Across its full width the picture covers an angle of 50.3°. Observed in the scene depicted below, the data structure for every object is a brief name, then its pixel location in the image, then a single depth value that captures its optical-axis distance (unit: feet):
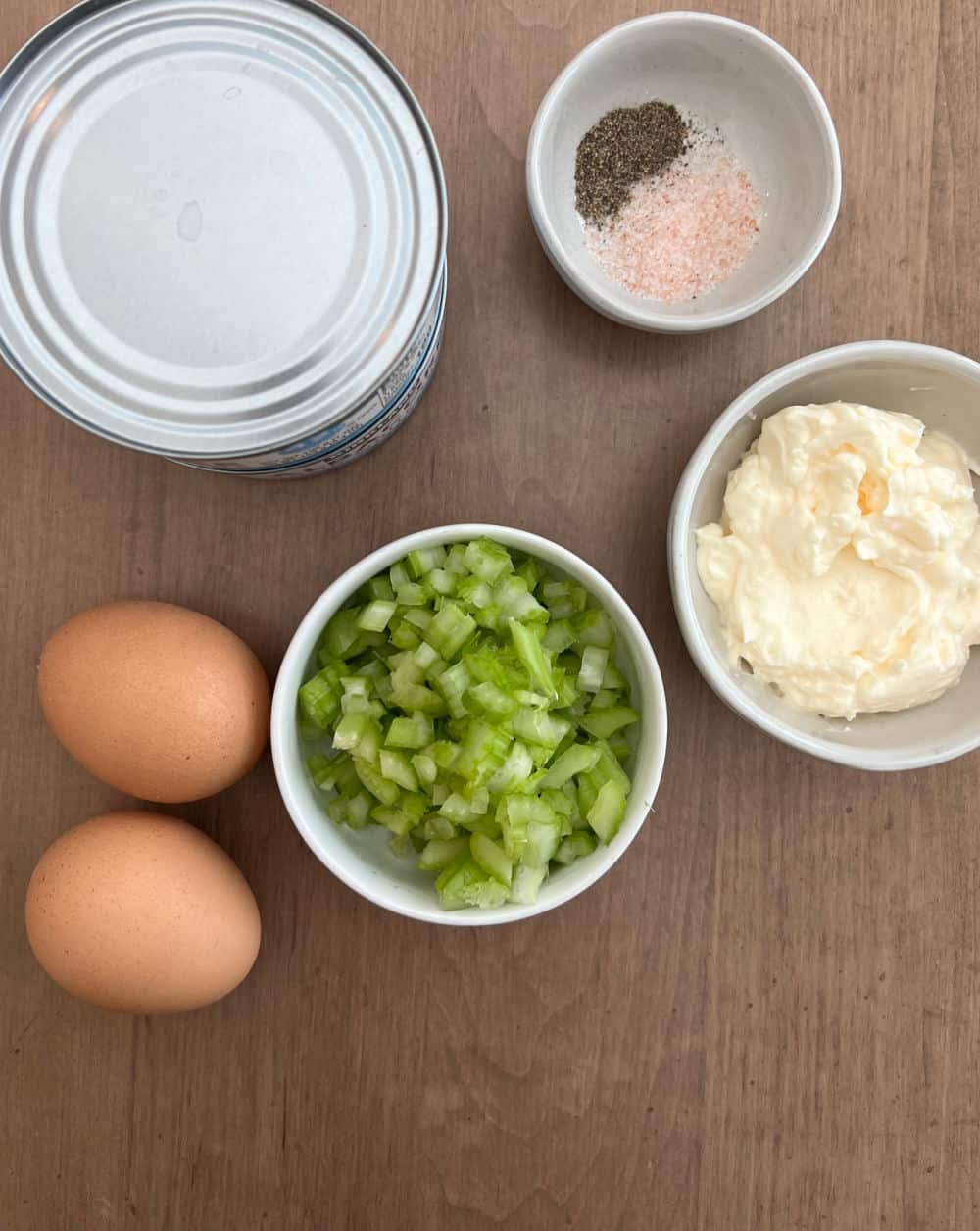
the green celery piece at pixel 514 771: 0.79
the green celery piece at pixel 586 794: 0.84
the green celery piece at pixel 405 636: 0.84
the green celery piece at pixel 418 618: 0.84
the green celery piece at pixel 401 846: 0.88
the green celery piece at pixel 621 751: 0.88
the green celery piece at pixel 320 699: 0.84
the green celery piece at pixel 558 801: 0.83
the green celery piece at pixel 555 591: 0.87
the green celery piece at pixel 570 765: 0.83
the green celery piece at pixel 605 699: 0.88
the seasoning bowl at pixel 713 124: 0.86
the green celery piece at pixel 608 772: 0.84
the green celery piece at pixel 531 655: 0.80
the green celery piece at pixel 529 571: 0.85
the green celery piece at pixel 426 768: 0.81
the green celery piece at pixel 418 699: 0.82
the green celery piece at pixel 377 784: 0.83
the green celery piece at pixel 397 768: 0.82
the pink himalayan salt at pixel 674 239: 0.91
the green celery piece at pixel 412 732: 0.82
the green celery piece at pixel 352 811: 0.86
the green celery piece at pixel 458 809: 0.80
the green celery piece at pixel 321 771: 0.86
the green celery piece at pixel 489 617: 0.82
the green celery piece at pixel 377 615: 0.84
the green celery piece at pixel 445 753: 0.80
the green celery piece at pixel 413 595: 0.84
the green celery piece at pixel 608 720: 0.86
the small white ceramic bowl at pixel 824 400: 0.84
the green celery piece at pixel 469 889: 0.80
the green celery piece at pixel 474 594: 0.81
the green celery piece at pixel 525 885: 0.81
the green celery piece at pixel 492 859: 0.80
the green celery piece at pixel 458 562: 0.84
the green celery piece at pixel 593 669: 0.86
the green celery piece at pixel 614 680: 0.87
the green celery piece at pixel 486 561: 0.82
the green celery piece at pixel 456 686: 0.81
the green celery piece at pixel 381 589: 0.86
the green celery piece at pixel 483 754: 0.78
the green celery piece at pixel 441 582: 0.83
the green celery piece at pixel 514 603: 0.82
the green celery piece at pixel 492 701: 0.79
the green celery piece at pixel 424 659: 0.82
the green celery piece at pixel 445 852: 0.85
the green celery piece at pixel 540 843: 0.80
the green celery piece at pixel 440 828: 0.84
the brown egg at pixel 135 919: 0.78
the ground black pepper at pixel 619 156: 0.91
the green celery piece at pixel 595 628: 0.86
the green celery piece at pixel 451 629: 0.81
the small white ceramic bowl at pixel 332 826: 0.80
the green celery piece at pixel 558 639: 0.86
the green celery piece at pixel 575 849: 0.84
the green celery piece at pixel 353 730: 0.82
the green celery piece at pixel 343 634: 0.86
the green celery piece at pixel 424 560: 0.83
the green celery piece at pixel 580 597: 0.87
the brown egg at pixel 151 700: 0.78
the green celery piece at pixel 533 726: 0.79
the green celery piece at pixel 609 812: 0.82
